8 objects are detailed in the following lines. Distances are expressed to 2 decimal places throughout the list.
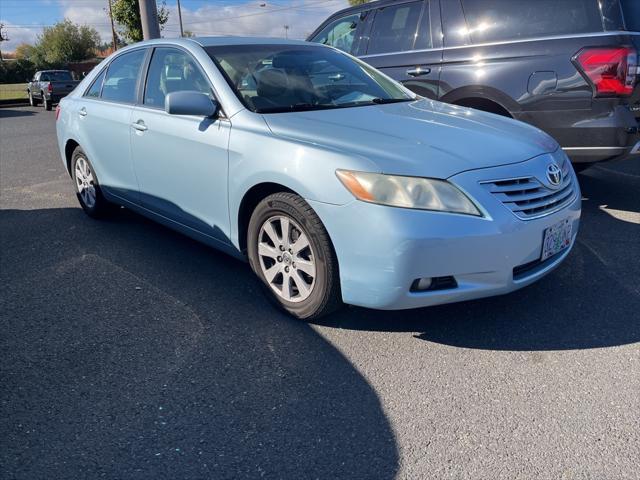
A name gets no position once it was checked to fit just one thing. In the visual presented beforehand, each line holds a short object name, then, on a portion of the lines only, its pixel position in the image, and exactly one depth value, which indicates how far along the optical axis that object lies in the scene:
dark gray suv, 4.31
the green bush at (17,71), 46.31
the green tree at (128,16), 24.45
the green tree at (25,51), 68.56
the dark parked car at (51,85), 22.58
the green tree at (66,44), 62.06
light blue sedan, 2.61
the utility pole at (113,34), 38.74
